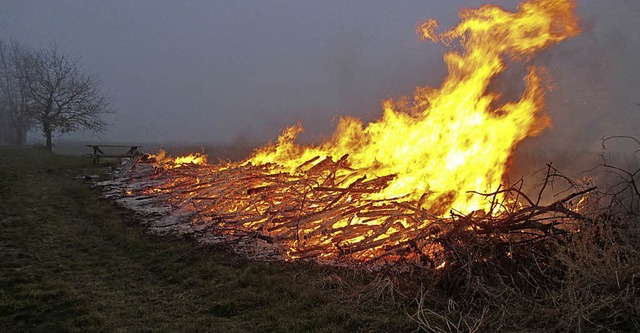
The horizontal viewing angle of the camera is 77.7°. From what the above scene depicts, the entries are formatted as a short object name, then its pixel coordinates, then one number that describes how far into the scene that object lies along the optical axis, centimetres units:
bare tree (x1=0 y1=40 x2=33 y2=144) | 3853
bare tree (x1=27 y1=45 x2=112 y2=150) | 3503
